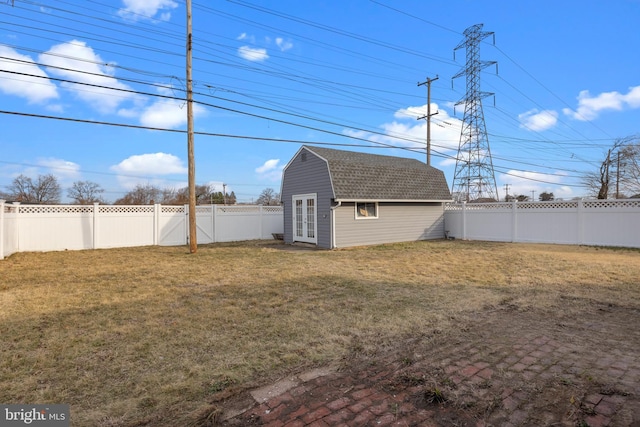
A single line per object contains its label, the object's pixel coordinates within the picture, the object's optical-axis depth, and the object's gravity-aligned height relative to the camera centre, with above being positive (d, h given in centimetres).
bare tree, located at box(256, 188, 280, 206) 4548 +223
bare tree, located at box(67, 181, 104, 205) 3628 +251
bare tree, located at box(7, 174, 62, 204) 3439 +272
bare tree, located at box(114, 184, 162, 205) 3685 +232
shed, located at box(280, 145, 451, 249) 1322 +49
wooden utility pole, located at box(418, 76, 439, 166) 1999 +551
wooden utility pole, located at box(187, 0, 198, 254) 1172 +241
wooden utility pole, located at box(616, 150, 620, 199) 3113 +251
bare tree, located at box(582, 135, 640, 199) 2968 +320
